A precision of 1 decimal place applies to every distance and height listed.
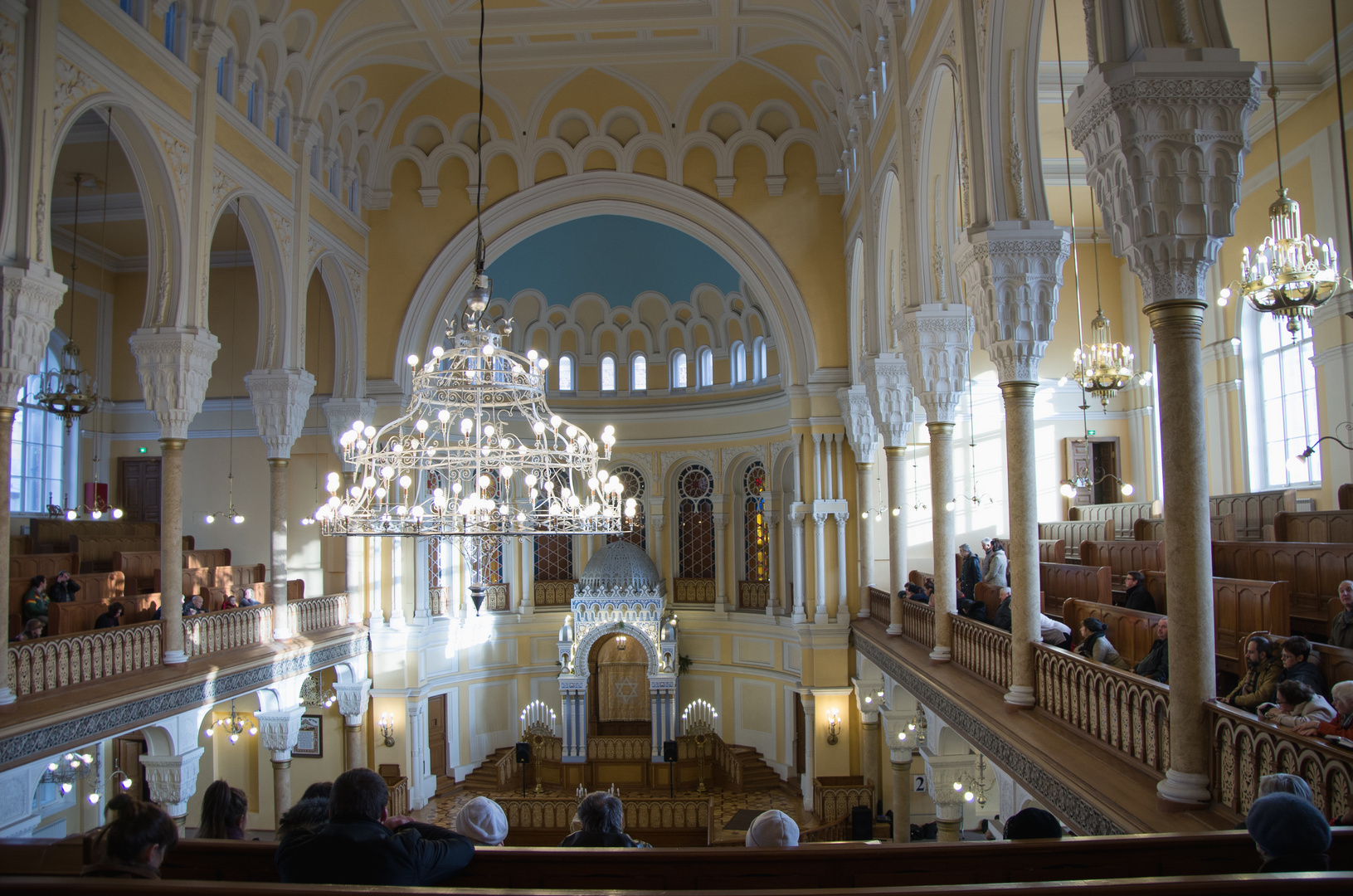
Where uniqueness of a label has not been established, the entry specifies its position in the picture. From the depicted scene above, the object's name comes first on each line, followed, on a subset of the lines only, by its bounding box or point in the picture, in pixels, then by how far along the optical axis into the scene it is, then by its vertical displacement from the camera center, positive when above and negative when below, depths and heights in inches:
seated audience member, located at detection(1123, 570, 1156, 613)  304.2 -30.9
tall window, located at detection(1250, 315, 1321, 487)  502.0 +60.5
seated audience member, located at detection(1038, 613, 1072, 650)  281.4 -39.2
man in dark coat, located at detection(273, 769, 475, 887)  109.7 -41.4
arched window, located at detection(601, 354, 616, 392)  823.7 +135.4
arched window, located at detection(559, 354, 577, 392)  814.5 +133.7
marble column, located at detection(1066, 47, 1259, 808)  171.6 +54.6
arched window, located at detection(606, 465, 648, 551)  799.7 +21.9
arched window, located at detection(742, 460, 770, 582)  769.6 -11.7
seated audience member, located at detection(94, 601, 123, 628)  387.9 -38.8
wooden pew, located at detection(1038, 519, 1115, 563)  550.3 -15.8
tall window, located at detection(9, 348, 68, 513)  642.8 +54.6
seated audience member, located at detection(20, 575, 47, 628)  384.5 -30.7
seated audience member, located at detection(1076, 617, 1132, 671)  238.1 -38.1
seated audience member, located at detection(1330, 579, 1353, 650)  216.8 -30.1
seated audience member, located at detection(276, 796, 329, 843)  131.9 -44.6
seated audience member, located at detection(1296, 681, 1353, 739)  147.3 -36.7
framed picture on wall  658.2 -160.5
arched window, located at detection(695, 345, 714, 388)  805.9 +136.2
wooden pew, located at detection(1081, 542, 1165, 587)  396.5 -22.8
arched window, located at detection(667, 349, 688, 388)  816.9 +137.5
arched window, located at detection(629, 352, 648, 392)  816.9 +136.0
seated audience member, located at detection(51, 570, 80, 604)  407.8 -27.5
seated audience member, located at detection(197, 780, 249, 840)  144.2 -47.2
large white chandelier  287.9 +20.0
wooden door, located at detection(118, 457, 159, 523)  706.8 +31.8
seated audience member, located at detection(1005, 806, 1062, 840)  127.5 -45.8
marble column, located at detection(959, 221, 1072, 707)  275.1 +57.7
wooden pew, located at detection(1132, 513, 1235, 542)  428.5 -11.9
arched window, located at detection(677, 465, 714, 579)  794.8 -7.2
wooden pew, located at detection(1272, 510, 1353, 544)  344.5 -9.2
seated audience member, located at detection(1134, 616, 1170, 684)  219.0 -39.0
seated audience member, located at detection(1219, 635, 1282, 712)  181.5 -35.9
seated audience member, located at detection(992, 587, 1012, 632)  323.0 -38.2
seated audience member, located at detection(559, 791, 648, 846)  142.5 -50.4
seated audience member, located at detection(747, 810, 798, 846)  138.6 -50.1
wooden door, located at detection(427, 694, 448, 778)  692.1 -167.9
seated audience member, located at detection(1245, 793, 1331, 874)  98.9 -37.5
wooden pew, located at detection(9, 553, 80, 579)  457.4 -18.9
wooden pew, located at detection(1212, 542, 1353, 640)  306.3 -24.3
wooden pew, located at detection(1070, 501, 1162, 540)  556.1 -3.3
